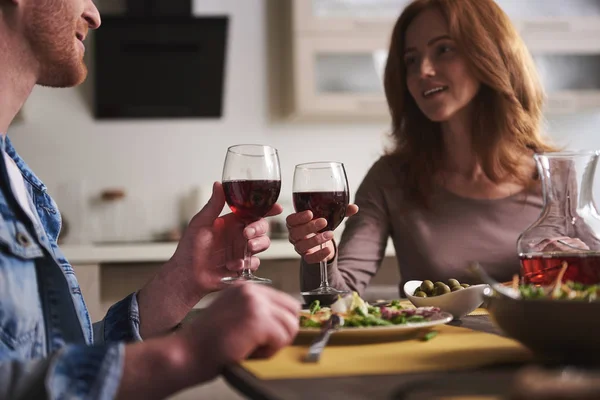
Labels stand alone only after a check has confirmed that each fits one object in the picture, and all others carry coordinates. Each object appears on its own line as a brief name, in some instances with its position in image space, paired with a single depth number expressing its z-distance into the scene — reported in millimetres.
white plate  921
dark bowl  709
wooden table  628
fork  821
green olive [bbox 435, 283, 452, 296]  1267
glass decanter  1179
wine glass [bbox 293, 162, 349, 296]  1431
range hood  3979
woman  2172
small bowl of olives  1189
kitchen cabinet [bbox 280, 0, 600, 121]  3998
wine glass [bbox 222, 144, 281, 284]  1390
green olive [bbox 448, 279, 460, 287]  1299
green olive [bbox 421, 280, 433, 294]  1287
